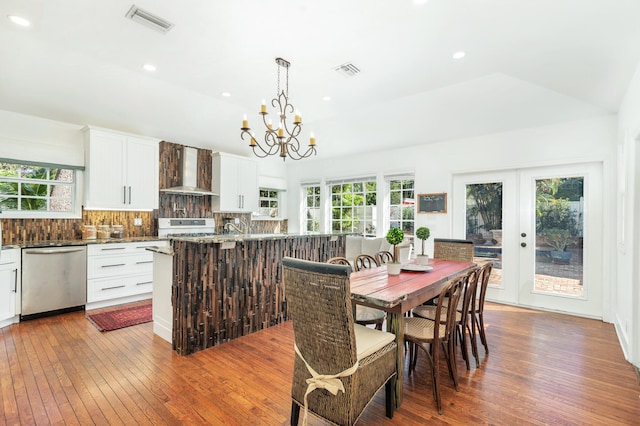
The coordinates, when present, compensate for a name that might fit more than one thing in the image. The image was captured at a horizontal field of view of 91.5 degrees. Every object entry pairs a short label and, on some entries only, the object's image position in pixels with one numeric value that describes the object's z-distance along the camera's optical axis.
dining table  1.98
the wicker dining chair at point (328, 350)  1.57
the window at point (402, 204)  5.52
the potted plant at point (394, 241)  2.66
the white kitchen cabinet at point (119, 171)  4.44
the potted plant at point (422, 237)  3.16
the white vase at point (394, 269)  2.66
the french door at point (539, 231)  3.94
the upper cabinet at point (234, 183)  5.99
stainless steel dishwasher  3.73
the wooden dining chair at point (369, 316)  2.58
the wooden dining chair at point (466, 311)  2.40
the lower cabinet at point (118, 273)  4.21
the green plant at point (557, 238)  4.11
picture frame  5.01
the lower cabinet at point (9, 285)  3.49
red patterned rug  3.57
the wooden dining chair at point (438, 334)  2.09
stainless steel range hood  5.54
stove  5.32
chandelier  2.92
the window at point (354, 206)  6.05
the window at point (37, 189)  4.12
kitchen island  2.92
